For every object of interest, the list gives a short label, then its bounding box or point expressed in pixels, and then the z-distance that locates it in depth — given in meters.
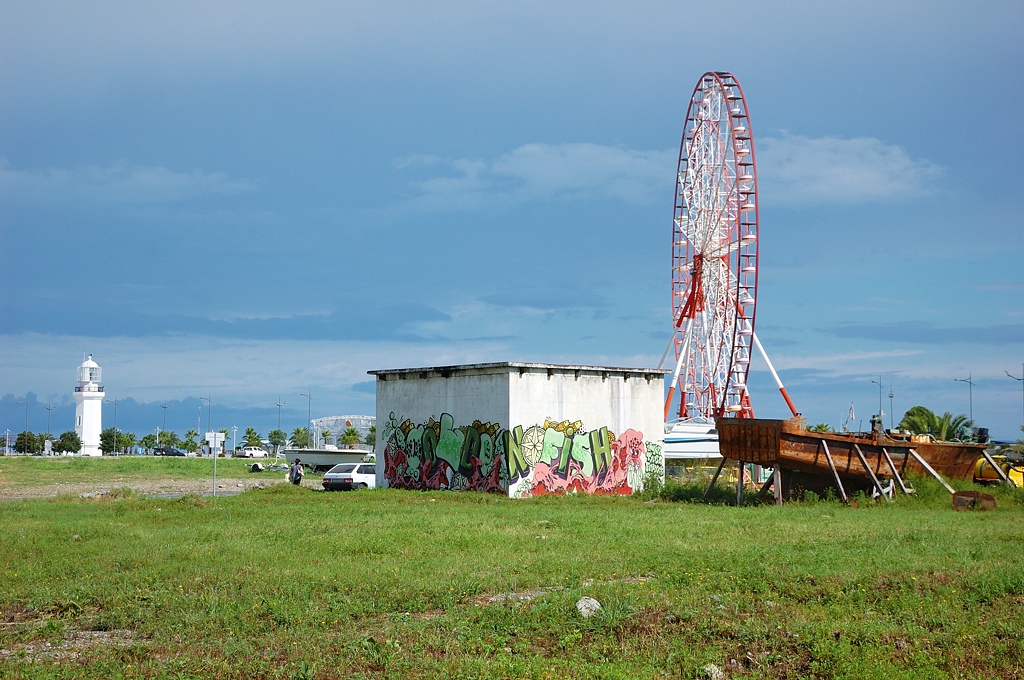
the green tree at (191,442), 159.88
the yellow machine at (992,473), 31.41
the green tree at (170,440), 166.25
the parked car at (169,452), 122.35
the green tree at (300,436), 146.54
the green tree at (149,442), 162.50
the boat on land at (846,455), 29.14
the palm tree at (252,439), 152.88
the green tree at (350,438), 113.25
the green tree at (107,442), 147.29
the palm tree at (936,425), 63.72
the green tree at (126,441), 155.75
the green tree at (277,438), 164.11
